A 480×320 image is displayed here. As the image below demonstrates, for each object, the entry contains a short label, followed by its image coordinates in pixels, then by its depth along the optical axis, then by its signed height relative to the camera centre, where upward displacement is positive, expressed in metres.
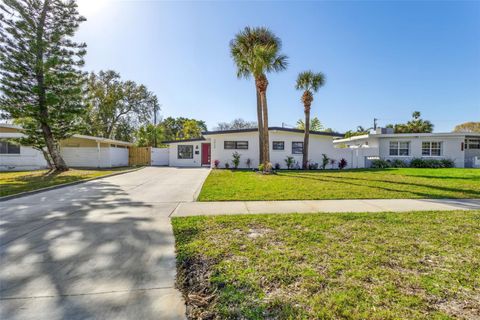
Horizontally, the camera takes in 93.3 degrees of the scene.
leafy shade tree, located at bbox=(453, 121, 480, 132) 40.94 +5.96
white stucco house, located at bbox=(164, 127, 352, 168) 18.42 +1.05
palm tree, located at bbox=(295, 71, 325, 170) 17.36 +5.54
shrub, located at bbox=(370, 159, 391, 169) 19.19 -0.49
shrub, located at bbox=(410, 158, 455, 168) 19.09 -0.42
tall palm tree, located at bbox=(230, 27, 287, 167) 12.64 +5.99
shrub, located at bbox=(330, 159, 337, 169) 19.09 -0.30
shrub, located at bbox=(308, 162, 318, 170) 18.34 -0.61
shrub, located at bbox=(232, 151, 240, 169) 17.98 -0.09
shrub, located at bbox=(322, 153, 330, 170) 18.38 -0.17
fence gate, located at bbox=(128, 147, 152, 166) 23.67 +0.34
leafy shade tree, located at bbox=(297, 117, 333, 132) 40.76 +6.08
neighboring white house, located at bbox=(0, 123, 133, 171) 17.14 +0.56
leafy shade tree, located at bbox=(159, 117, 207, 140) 38.69 +5.66
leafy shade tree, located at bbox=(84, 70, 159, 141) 30.00 +7.51
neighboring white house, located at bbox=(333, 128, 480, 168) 19.75 +1.01
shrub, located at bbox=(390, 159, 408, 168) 19.55 -0.51
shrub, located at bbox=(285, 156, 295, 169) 18.16 -0.19
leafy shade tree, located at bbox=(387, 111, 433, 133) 34.06 +4.99
